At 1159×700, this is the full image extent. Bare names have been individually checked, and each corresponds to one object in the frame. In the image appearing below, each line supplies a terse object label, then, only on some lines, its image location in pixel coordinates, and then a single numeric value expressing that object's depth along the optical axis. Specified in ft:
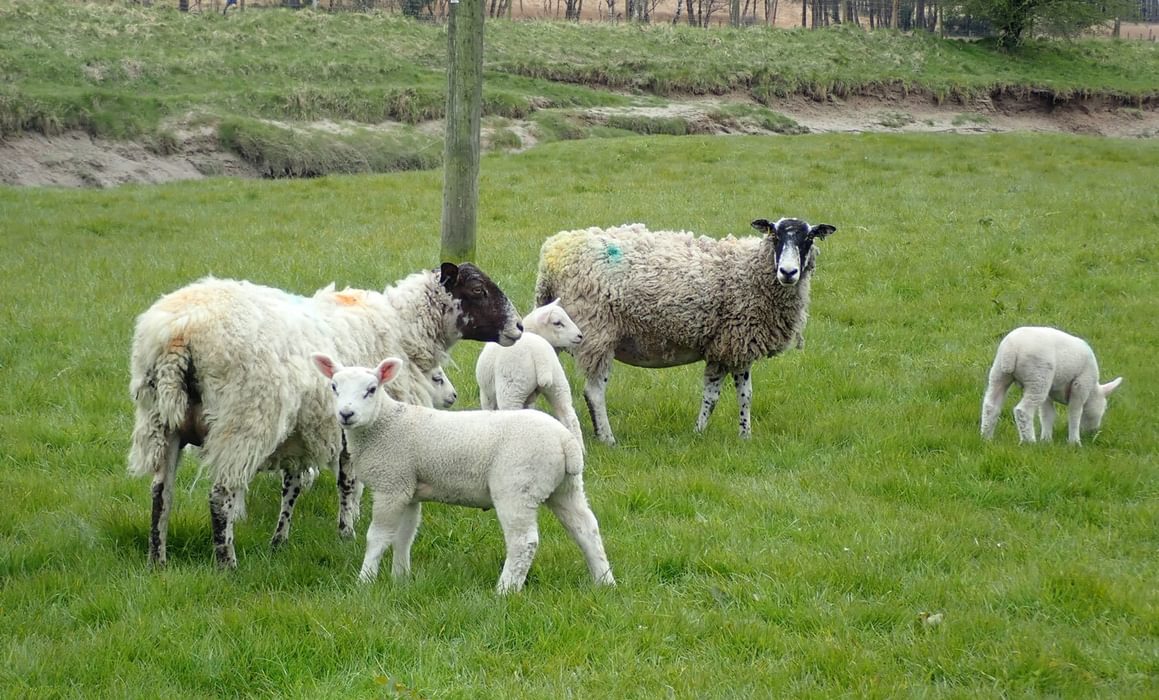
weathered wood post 37.24
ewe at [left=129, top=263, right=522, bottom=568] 19.30
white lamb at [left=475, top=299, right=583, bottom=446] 24.99
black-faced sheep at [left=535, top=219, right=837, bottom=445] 29.91
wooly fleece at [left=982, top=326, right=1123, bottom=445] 26.55
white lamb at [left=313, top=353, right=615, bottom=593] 18.11
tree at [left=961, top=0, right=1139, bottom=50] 156.15
